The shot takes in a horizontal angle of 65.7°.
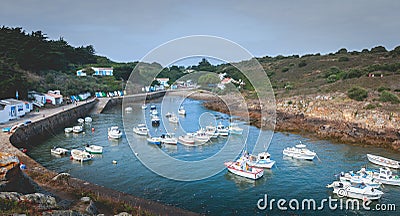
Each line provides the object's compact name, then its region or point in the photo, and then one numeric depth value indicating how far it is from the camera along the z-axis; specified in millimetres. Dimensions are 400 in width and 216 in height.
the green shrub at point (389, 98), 37312
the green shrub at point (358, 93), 40844
